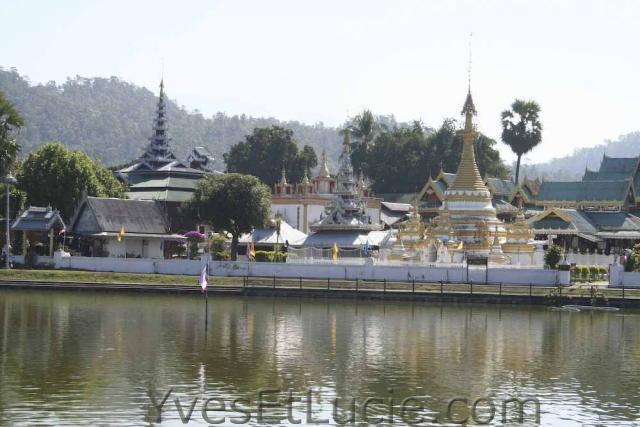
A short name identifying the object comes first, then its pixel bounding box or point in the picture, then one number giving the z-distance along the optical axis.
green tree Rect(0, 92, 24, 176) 69.06
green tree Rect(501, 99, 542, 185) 108.94
